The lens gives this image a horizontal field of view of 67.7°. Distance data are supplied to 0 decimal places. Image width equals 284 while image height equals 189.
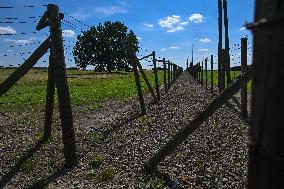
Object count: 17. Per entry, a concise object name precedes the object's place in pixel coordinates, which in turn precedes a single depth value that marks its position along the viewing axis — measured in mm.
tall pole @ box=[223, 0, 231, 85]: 10422
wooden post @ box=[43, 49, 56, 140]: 4739
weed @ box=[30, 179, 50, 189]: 3444
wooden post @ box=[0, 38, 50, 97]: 3741
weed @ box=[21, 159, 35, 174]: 3924
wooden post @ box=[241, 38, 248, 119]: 6519
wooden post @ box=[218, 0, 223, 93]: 12186
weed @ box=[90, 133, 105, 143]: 5189
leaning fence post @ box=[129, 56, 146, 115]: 7571
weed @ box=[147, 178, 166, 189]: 3250
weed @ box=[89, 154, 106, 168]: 3991
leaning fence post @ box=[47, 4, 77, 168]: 3940
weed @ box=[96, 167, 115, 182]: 3516
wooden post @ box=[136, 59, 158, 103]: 7938
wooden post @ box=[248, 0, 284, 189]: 990
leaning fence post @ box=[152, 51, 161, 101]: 10199
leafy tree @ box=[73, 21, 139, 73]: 53388
